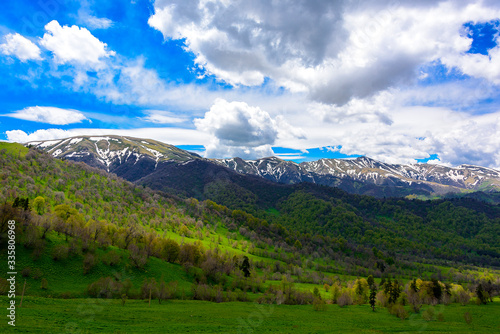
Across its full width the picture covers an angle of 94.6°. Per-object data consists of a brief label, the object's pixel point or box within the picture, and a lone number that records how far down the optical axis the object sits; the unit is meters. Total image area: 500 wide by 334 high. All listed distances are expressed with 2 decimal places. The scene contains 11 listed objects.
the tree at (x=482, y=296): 102.06
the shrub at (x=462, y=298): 103.75
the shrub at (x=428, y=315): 75.81
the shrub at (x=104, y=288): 61.59
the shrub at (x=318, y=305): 84.31
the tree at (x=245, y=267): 127.86
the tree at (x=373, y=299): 88.62
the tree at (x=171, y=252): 110.50
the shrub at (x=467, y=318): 69.54
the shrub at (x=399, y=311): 77.75
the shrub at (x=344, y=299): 99.75
